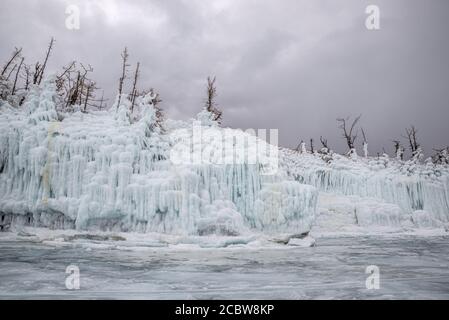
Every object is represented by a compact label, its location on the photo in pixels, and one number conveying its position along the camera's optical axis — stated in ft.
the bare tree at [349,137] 114.52
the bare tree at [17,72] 66.64
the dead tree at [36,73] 68.91
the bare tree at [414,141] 110.42
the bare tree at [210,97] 84.99
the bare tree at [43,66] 69.05
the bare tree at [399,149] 100.37
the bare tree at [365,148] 95.74
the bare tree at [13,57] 66.23
